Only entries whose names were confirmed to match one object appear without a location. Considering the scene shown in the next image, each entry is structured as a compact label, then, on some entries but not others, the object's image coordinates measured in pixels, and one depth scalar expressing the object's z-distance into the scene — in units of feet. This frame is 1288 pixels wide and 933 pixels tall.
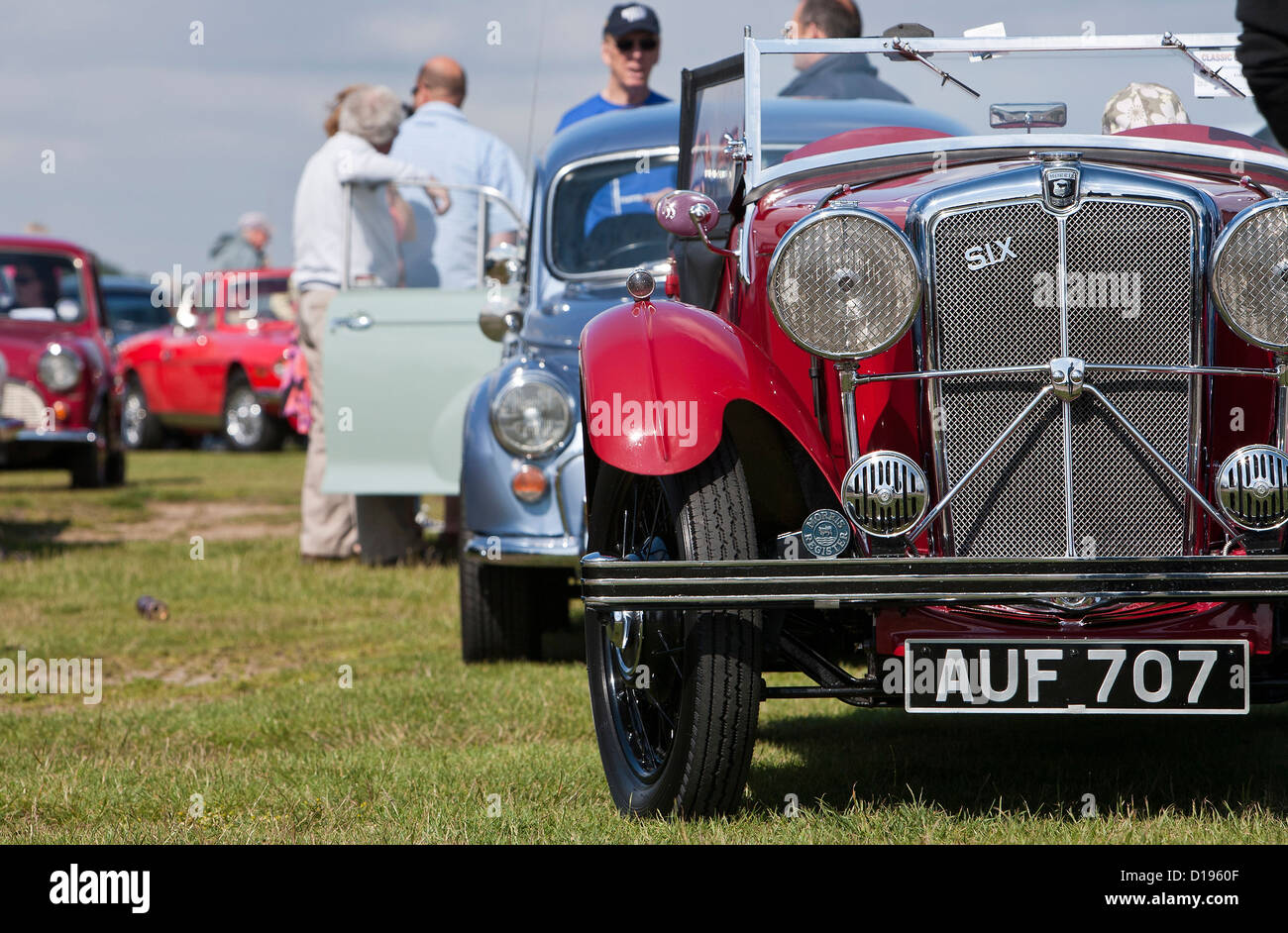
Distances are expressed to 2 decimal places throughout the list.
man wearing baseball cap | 48.83
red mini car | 78.43
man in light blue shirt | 51.96
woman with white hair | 52.11
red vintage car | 20.21
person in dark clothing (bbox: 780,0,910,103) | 30.83
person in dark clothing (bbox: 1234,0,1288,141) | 19.72
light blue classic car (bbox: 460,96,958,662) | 35.17
